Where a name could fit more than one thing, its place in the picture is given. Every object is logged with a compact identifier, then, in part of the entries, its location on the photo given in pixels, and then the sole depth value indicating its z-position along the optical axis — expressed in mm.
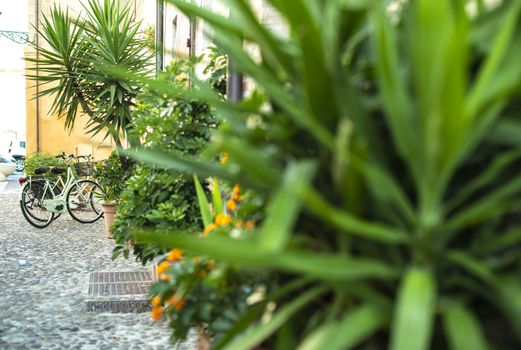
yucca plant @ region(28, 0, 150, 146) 9562
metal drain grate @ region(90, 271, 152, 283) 6145
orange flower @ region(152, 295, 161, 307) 2320
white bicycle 10070
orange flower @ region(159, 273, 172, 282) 2333
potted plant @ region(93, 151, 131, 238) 9094
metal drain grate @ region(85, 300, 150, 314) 5184
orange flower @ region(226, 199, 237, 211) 2572
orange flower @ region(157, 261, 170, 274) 2479
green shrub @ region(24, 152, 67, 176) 11328
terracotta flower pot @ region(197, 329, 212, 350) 2422
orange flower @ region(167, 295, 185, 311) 2094
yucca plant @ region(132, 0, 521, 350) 1128
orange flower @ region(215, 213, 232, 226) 2427
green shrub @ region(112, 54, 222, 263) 4586
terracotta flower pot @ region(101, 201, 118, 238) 9070
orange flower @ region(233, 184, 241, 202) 2591
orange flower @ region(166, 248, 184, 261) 2330
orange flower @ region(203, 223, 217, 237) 2473
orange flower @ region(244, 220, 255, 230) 2104
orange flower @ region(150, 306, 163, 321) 2312
